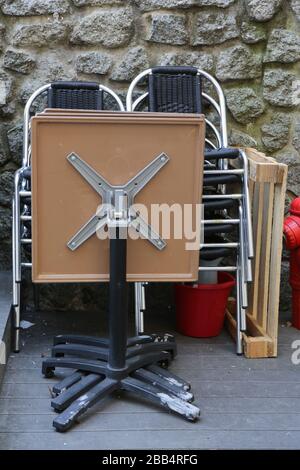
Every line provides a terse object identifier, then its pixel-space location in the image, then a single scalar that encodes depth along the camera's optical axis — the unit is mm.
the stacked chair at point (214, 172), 2902
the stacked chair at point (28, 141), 2822
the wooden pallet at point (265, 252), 2791
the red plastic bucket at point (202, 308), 3045
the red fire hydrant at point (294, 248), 3055
